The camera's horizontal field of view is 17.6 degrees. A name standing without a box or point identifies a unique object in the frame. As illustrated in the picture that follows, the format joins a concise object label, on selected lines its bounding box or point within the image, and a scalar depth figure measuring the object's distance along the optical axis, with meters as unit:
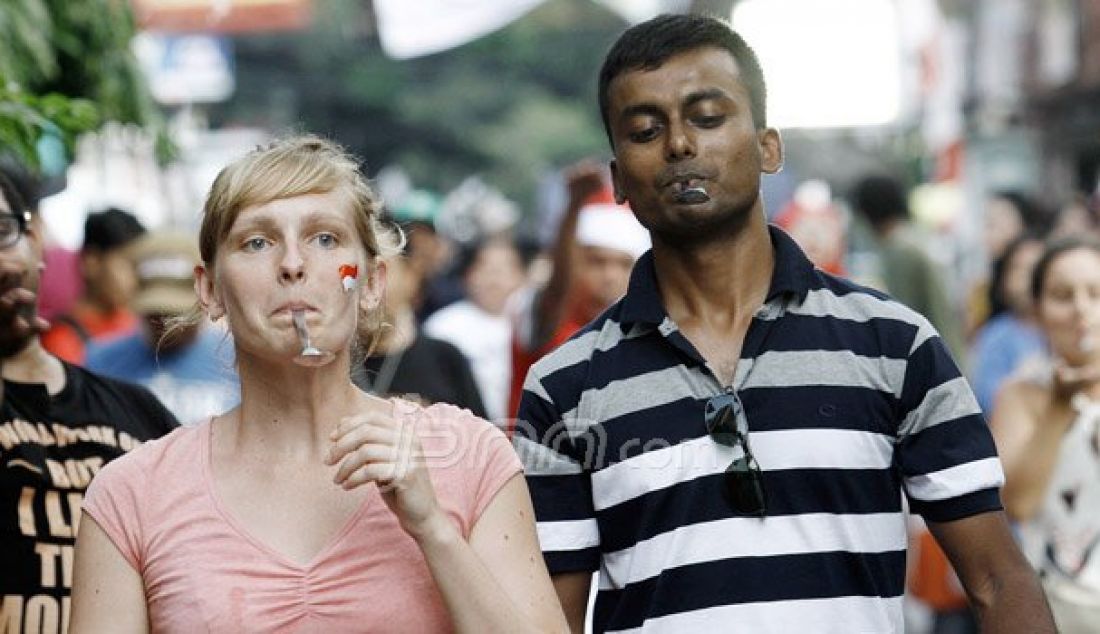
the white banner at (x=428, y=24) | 15.38
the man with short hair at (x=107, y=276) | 17.06
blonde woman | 5.91
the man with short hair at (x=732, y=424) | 6.87
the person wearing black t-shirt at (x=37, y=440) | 7.83
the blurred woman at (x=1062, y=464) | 10.68
